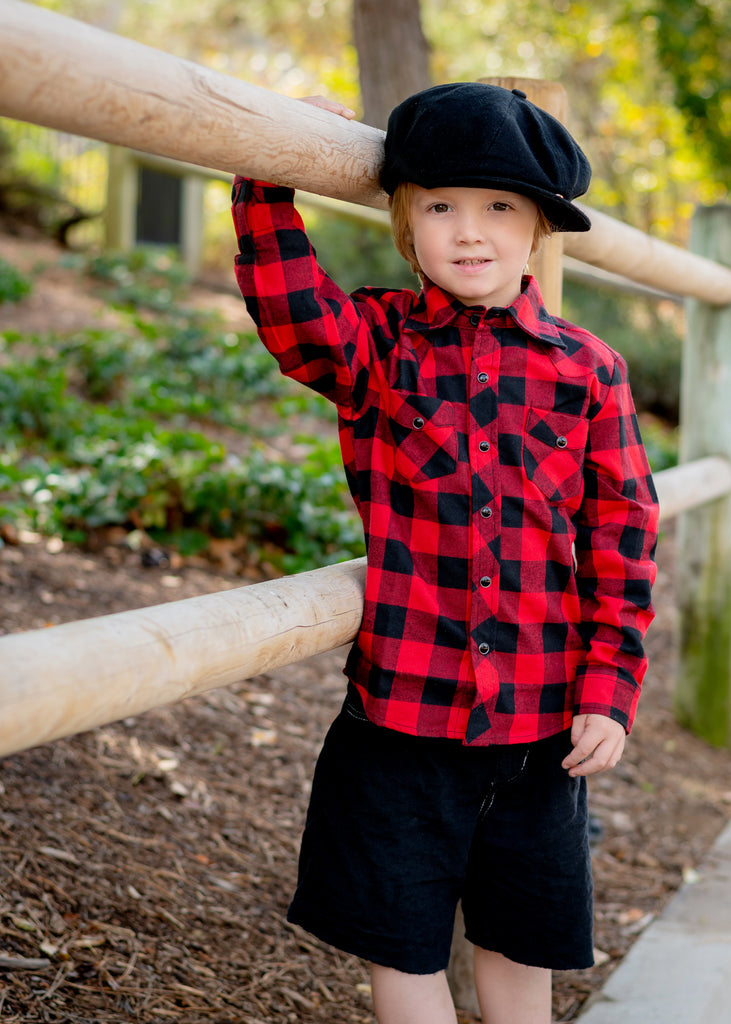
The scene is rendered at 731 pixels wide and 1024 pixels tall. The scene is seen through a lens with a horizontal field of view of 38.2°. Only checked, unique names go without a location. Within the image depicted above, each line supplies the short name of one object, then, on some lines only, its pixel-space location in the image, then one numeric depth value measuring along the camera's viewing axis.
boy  1.39
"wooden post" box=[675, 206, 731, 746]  3.10
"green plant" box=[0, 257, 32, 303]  6.62
